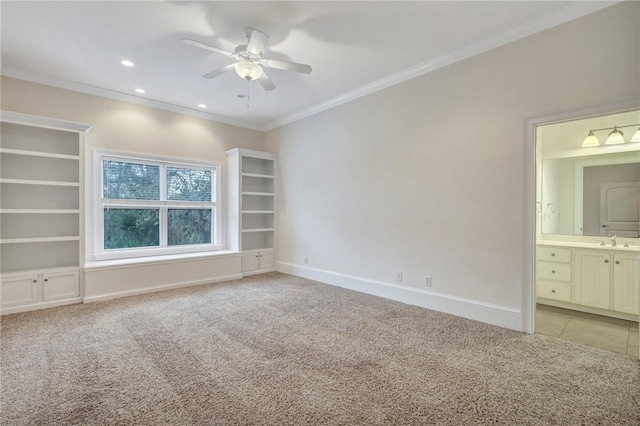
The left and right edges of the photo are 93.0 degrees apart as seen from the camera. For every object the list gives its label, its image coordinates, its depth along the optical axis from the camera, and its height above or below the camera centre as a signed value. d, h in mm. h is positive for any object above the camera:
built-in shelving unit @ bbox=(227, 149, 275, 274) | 5664 +94
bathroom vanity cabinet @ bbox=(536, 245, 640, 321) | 3492 -833
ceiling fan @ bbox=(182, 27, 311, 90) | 2754 +1454
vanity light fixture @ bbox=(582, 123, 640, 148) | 3668 +951
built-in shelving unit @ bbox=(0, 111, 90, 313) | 3650 -2
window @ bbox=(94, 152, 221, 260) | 4574 +75
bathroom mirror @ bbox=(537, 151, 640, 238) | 3777 +239
